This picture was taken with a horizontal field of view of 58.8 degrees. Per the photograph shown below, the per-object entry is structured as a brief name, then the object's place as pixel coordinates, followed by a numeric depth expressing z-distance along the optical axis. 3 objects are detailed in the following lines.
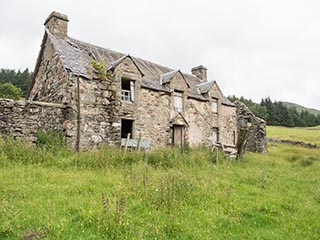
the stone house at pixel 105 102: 13.91
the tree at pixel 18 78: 58.08
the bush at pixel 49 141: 12.20
